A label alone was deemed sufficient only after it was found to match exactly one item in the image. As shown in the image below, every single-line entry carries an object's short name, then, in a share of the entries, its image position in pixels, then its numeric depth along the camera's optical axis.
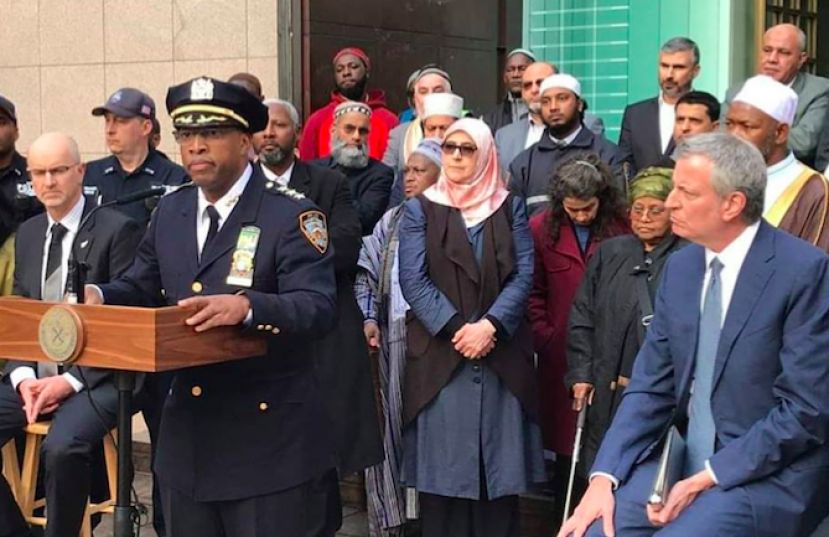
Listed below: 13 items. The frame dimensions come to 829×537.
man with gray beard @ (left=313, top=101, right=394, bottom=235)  6.50
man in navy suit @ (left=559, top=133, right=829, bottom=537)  3.72
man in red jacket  7.78
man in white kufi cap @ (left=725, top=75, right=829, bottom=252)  5.09
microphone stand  3.78
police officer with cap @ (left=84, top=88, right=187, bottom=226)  6.31
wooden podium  3.55
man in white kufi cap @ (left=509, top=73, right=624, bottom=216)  6.39
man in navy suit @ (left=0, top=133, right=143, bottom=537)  5.25
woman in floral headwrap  5.21
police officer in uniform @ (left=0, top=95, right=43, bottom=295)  6.07
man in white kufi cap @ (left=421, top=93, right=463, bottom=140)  6.61
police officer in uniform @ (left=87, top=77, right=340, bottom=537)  3.89
